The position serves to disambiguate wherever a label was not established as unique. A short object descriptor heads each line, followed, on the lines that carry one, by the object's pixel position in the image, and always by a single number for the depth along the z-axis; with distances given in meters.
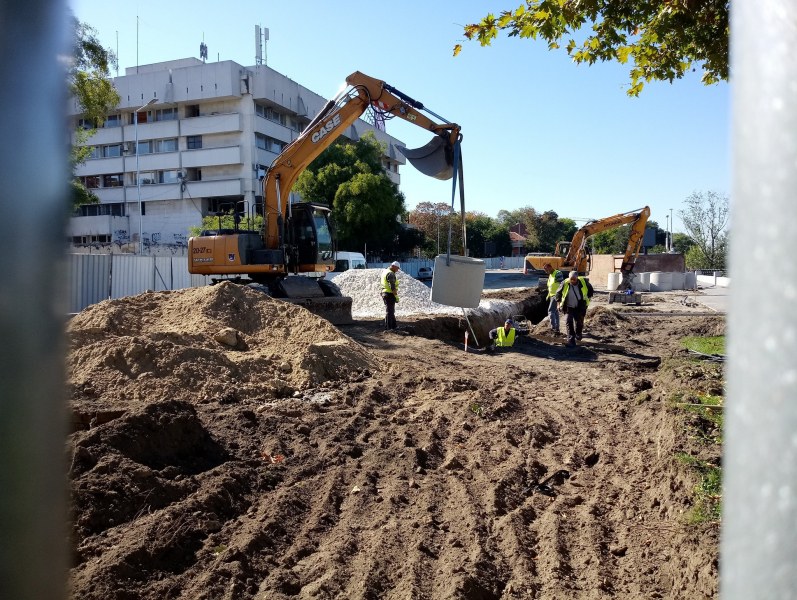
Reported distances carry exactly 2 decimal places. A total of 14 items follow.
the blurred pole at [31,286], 0.78
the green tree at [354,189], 45.50
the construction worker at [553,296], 17.20
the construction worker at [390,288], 15.75
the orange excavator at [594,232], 29.83
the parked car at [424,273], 47.72
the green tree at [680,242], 73.94
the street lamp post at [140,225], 42.97
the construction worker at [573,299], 15.55
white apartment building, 46.91
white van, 36.53
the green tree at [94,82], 16.78
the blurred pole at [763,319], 0.57
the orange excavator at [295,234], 15.29
